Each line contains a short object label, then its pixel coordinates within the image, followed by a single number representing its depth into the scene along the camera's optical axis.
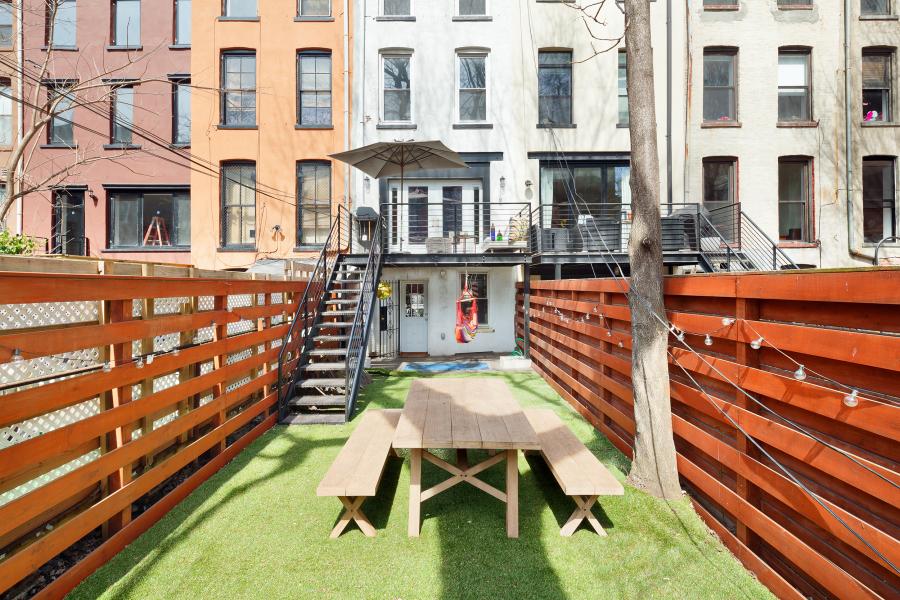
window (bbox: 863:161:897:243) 11.00
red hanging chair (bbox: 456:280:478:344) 9.59
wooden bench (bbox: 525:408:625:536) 2.87
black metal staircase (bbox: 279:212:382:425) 5.84
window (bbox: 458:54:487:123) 11.45
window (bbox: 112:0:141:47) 11.57
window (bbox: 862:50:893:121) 11.16
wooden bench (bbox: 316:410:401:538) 2.85
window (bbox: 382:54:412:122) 11.41
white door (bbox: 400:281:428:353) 11.40
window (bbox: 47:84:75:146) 11.56
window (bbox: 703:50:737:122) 11.26
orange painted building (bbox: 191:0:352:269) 11.22
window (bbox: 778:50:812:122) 11.22
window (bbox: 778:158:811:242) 11.17
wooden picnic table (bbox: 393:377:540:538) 2.92
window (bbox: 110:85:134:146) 11.50
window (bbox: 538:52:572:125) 11.42
